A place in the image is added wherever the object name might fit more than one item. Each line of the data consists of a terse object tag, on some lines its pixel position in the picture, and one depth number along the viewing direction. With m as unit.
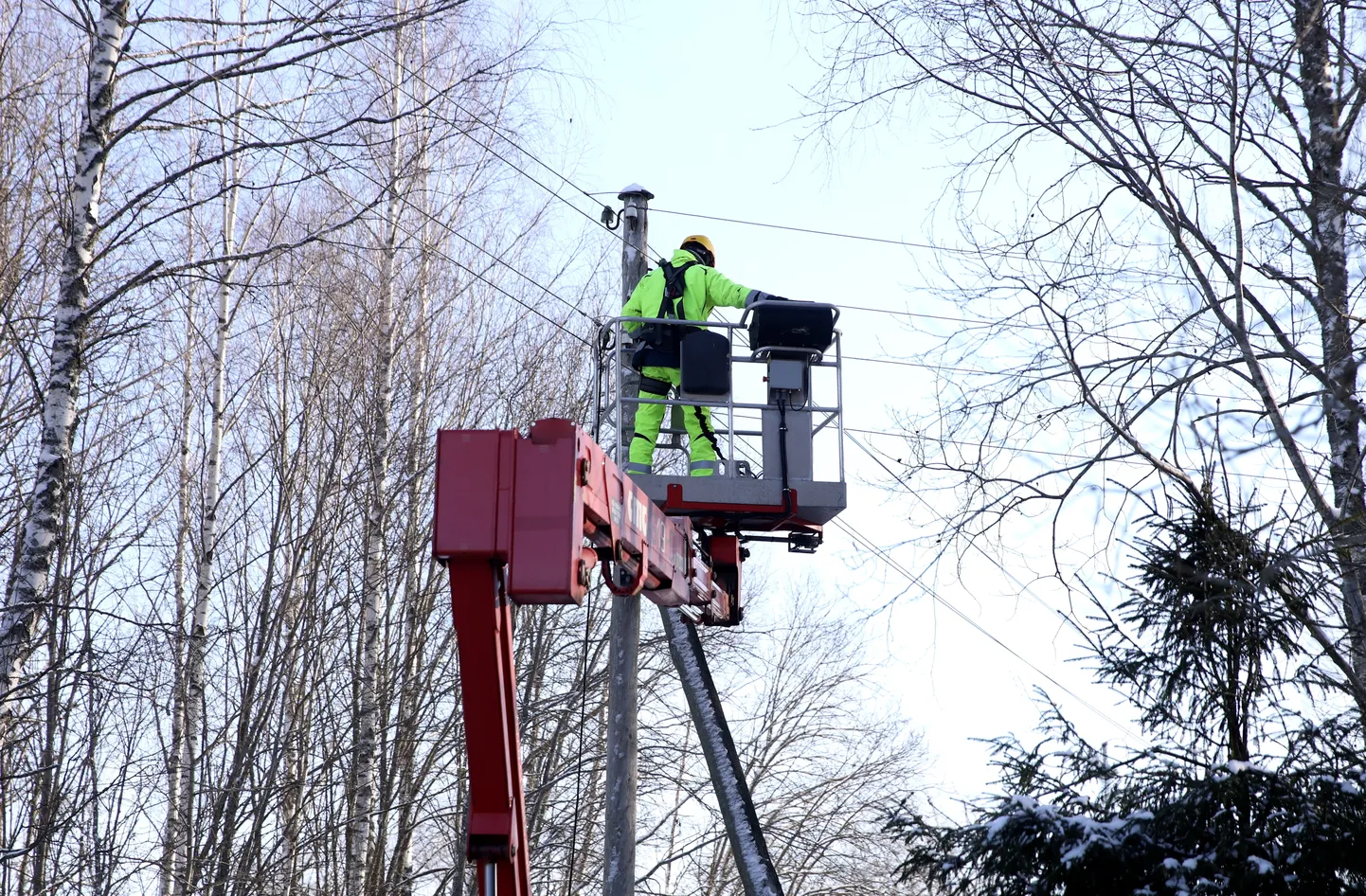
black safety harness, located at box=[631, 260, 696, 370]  18.23
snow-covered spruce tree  11.18
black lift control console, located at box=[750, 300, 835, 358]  17.70
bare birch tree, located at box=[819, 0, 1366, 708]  12.90
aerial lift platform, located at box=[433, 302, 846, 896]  8.52
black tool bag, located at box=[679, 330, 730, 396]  17.59
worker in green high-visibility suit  17.98
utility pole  18.06
